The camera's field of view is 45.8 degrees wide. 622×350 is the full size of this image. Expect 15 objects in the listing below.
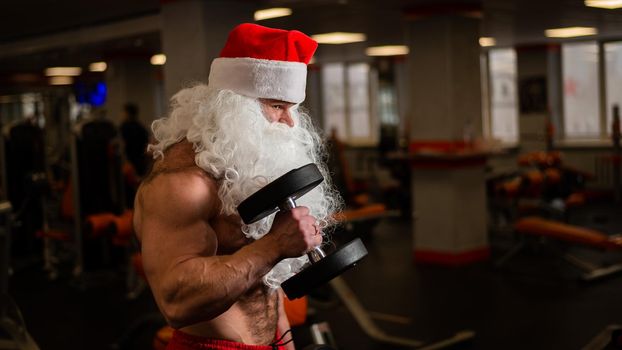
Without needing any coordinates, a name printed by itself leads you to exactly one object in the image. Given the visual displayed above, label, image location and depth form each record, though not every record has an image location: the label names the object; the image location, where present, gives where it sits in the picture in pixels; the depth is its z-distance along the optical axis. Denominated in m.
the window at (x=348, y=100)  14.84
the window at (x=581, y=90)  11.95
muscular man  1.48
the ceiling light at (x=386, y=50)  11.77
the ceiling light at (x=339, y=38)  9.59
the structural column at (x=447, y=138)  6.86
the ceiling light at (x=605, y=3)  7.01
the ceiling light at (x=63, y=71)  14.47
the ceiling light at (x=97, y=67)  13.34
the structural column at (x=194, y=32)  5.73
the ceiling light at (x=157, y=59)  11.40
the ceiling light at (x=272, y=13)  6.90
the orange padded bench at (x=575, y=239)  5.69
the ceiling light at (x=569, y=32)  9.90
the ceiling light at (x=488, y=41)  10.80
